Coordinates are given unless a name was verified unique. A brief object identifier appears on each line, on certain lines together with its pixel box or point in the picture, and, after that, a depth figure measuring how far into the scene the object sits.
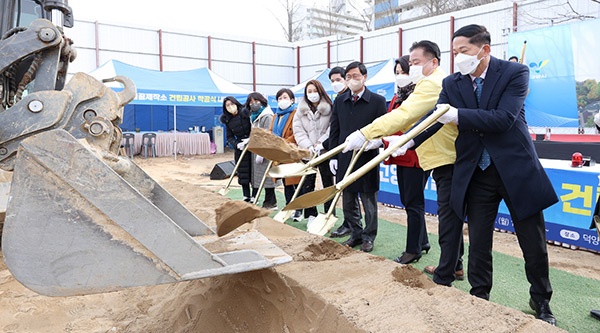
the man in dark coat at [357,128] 3.53
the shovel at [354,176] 2.12
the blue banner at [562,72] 8.58
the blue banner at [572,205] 3.75
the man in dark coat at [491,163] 2.18
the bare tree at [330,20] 27.72
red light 3.92
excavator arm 1.42
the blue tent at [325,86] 12.34
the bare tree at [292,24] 26.88
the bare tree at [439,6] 19.84
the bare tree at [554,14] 11.35
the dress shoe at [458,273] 3.10
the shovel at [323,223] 3.62
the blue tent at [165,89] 11.26
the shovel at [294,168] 2.62
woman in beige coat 4.34
